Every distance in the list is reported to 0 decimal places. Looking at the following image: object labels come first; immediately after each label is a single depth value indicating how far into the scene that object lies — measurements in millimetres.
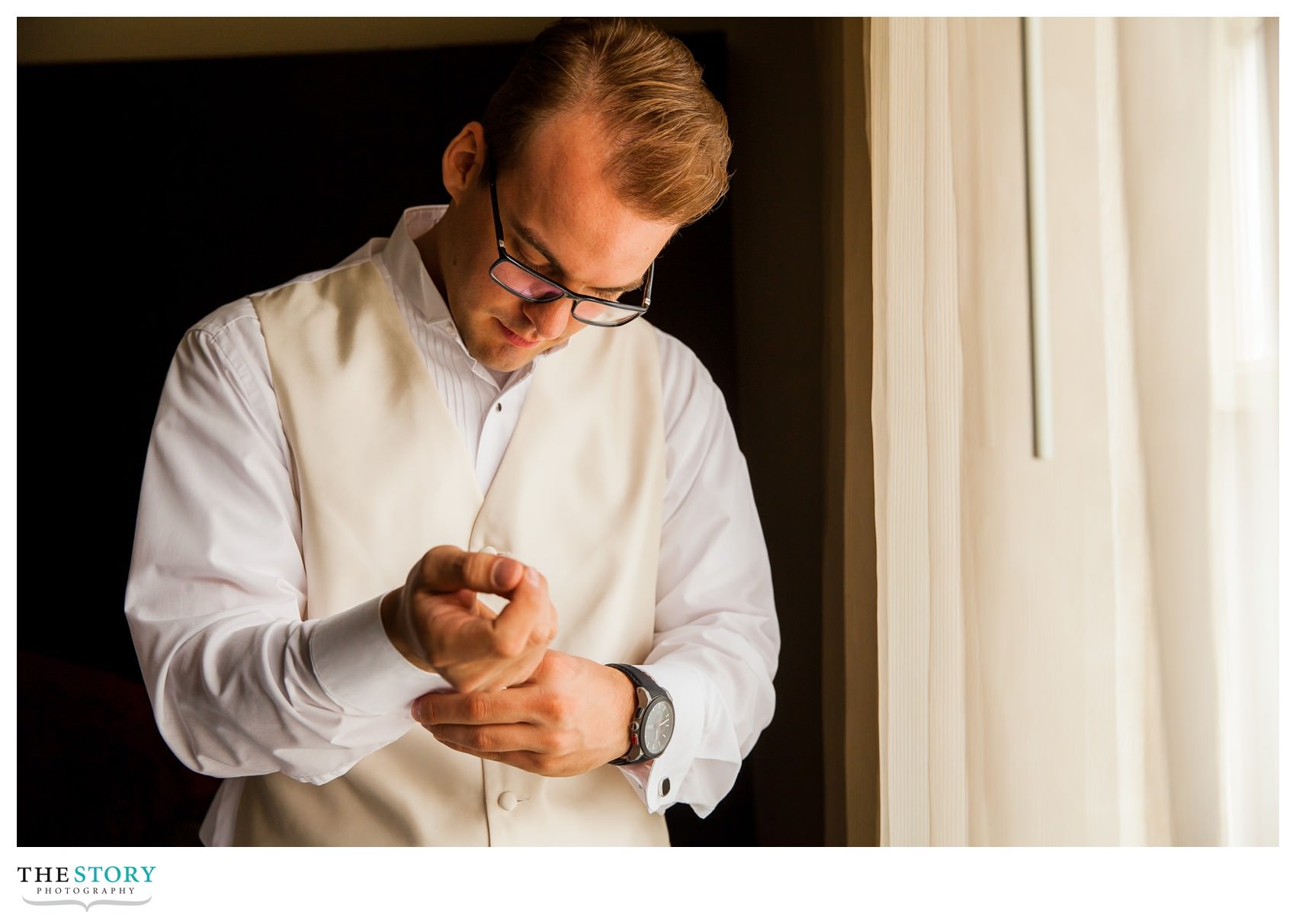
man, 873
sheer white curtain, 999
